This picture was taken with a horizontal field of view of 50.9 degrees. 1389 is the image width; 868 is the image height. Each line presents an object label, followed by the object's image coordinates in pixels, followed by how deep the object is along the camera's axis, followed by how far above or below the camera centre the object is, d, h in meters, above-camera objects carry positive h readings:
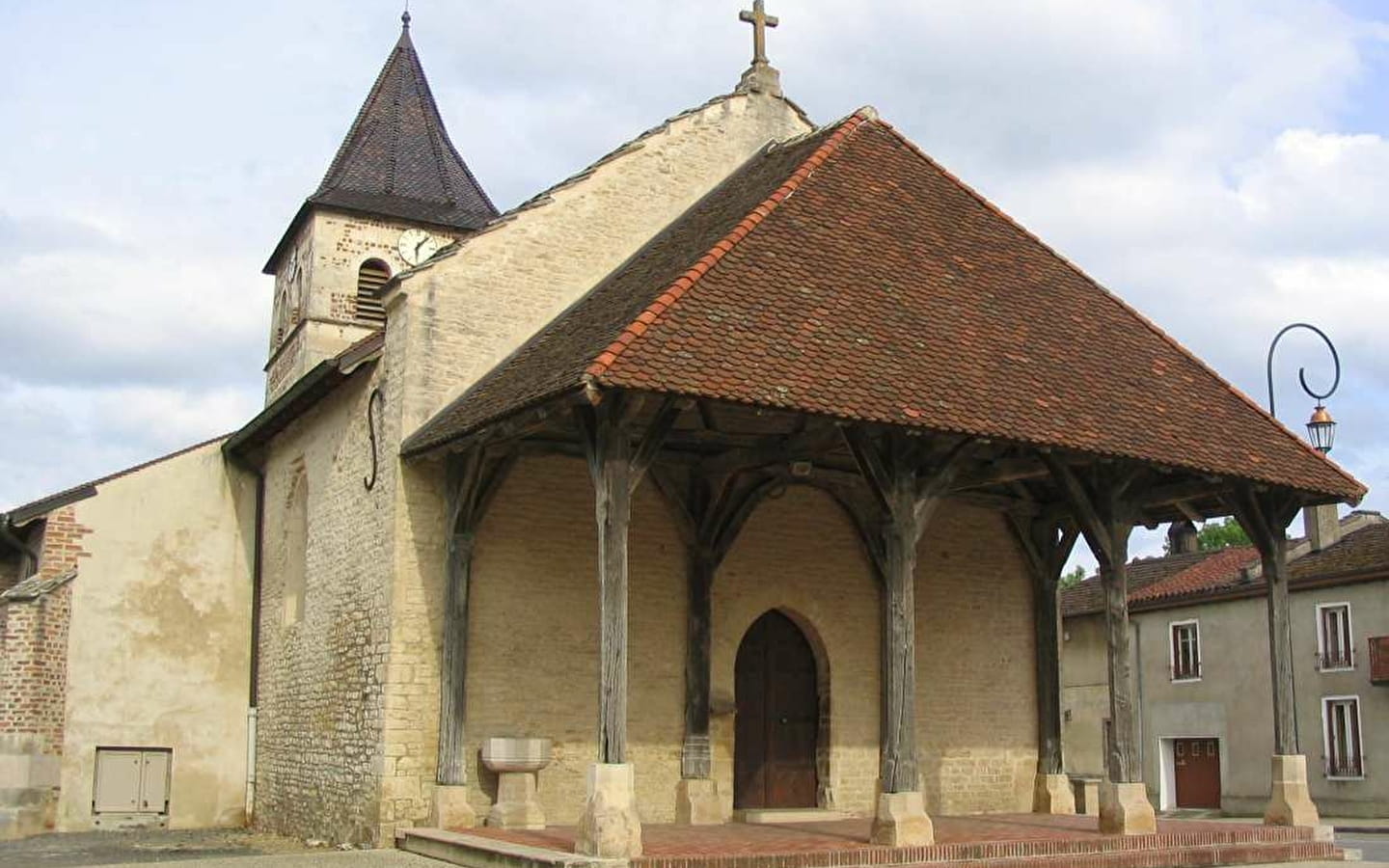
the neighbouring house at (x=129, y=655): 16.97 +0.35
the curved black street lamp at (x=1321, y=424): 16.86 +2.97
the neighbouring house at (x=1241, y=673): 26.72 +0.20
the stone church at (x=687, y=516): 11.65 +1.69
